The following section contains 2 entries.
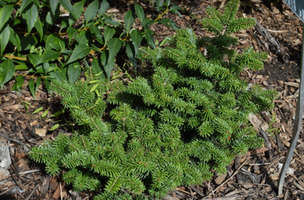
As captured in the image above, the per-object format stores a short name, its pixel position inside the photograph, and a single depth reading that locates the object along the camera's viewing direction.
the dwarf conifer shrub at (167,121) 2.03
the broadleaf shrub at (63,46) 2.73
